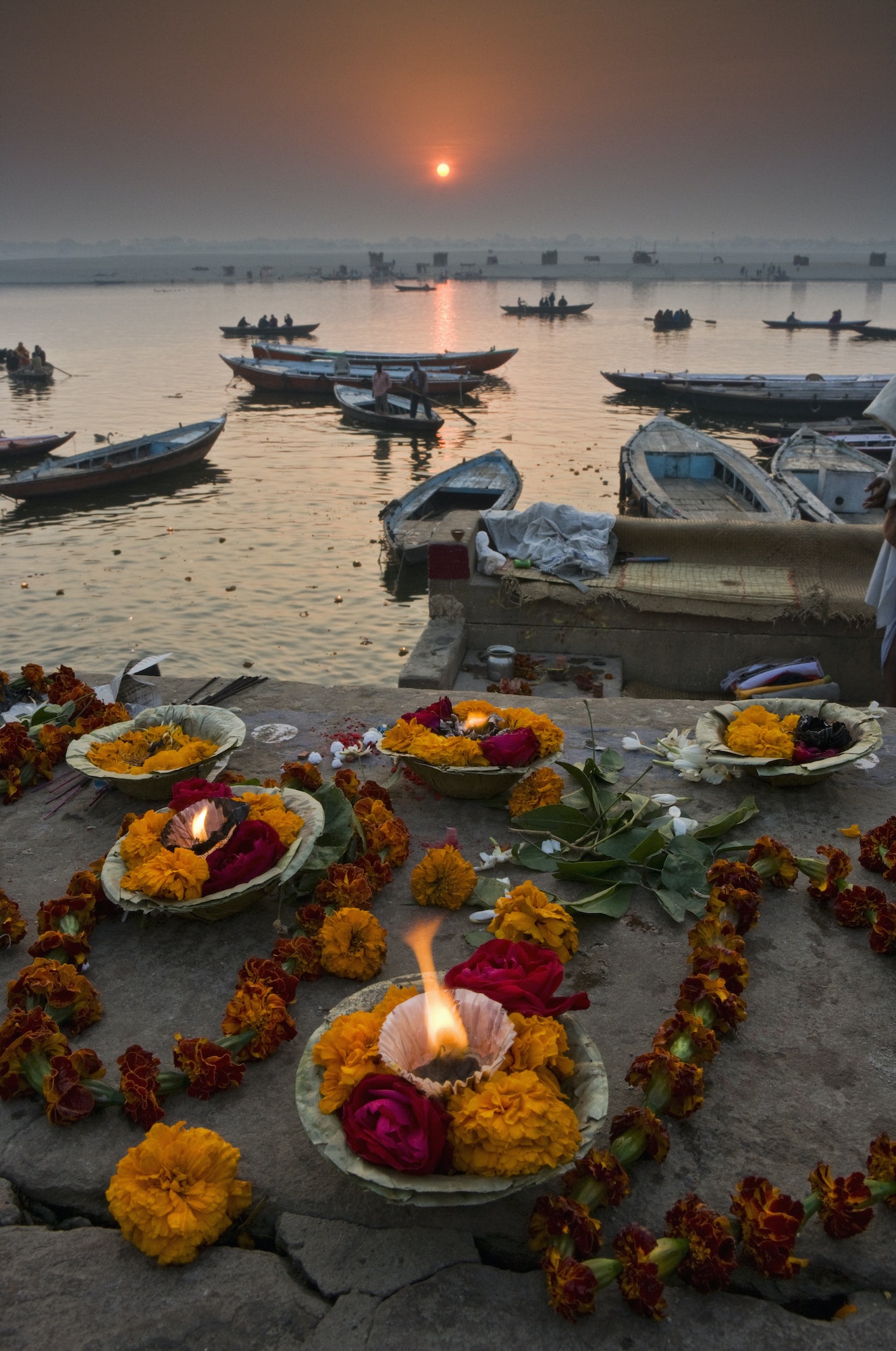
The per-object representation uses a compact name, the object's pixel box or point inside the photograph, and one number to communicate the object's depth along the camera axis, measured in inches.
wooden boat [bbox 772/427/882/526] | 571.5
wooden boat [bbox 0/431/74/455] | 855.1
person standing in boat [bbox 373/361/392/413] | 998.4
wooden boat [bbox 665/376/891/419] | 1075.3
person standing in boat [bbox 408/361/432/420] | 1037.2
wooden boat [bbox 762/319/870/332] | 2088.1
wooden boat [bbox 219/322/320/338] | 2144.4
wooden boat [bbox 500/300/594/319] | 2861.7
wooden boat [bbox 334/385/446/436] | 974.4
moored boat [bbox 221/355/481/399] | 1217.4
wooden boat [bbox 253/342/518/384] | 1361.7
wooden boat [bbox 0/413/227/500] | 740.0
